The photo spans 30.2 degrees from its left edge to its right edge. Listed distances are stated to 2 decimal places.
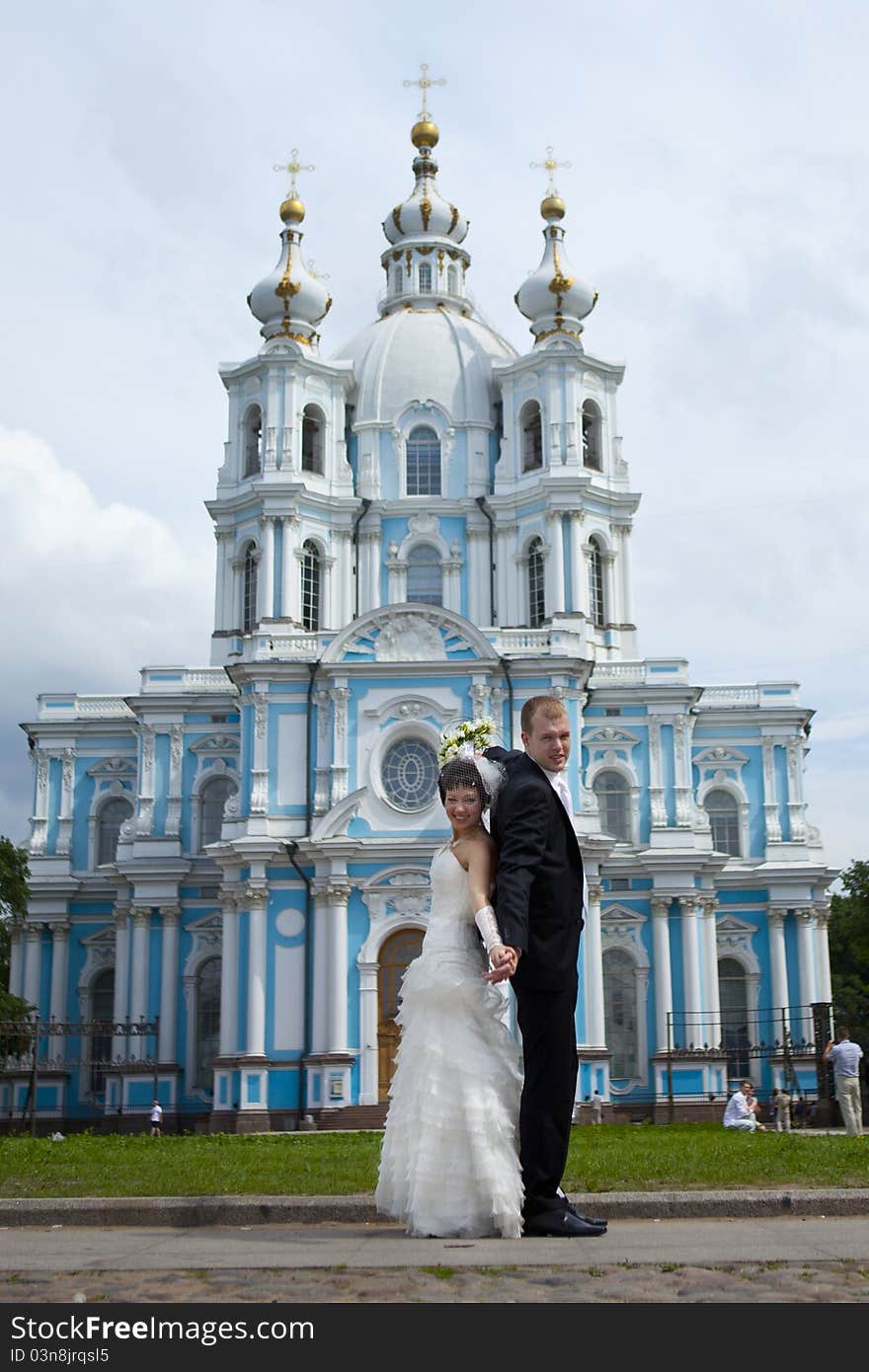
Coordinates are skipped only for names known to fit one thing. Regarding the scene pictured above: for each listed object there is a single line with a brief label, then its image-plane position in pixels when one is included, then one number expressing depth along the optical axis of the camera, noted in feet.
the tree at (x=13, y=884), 110.24
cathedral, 112.06
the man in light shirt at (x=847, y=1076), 75.51
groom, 24.82
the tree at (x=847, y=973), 151.12
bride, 24.48
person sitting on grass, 81.61
